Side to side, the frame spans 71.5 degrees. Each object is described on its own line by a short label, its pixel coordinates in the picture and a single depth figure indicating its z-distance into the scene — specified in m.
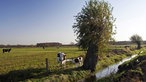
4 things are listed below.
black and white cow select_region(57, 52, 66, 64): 13.60
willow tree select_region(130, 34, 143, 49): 47.83
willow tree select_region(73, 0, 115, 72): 14.15
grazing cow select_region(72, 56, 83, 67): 15.09
